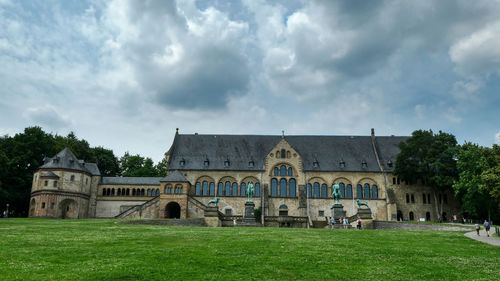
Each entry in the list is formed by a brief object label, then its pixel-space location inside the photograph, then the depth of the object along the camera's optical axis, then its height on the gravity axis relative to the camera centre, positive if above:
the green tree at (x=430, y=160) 52.59 +7.93
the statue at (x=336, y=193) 45.62 +2.56
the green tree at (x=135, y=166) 82.25 +10.34
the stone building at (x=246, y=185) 55.88 +4.37
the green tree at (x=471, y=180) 44.34 +4.24
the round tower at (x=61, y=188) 54.78 +3.31
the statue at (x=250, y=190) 46.28 +2.77
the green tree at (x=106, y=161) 81.94 +10.93
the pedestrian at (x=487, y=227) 27.56 -0.78
